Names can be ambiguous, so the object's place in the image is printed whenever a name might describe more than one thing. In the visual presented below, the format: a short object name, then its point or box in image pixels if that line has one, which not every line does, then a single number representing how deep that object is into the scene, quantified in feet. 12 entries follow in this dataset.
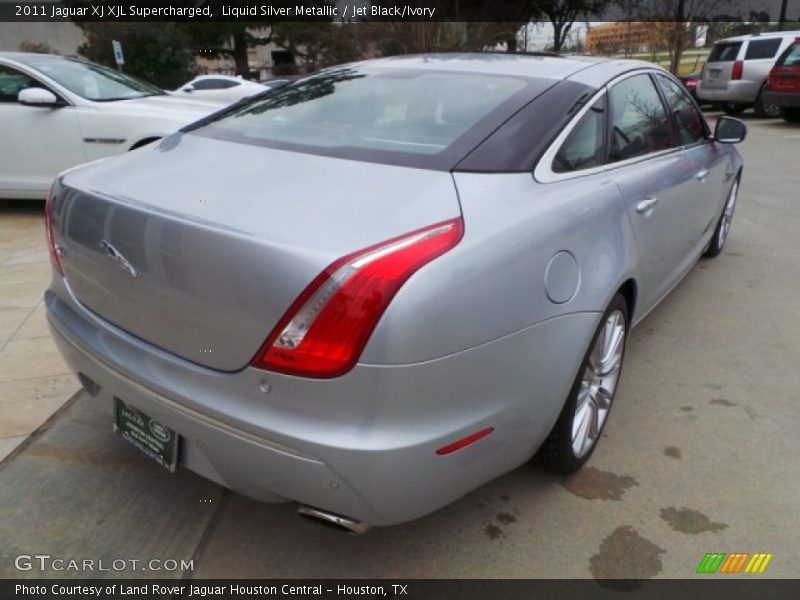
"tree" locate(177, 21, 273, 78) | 101.95
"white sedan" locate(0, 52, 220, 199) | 18.34
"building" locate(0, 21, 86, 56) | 103.86
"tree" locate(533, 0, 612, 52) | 98.48
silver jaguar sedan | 4.92
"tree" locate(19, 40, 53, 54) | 91.03
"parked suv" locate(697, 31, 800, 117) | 43.70
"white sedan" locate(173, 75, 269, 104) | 42.73
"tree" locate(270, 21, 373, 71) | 111.75
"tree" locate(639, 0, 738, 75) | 75.61
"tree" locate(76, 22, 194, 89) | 84.02
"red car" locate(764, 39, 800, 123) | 38.11
